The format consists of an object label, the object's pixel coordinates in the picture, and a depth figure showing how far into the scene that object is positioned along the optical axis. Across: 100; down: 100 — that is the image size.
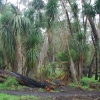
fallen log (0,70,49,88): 7.20
